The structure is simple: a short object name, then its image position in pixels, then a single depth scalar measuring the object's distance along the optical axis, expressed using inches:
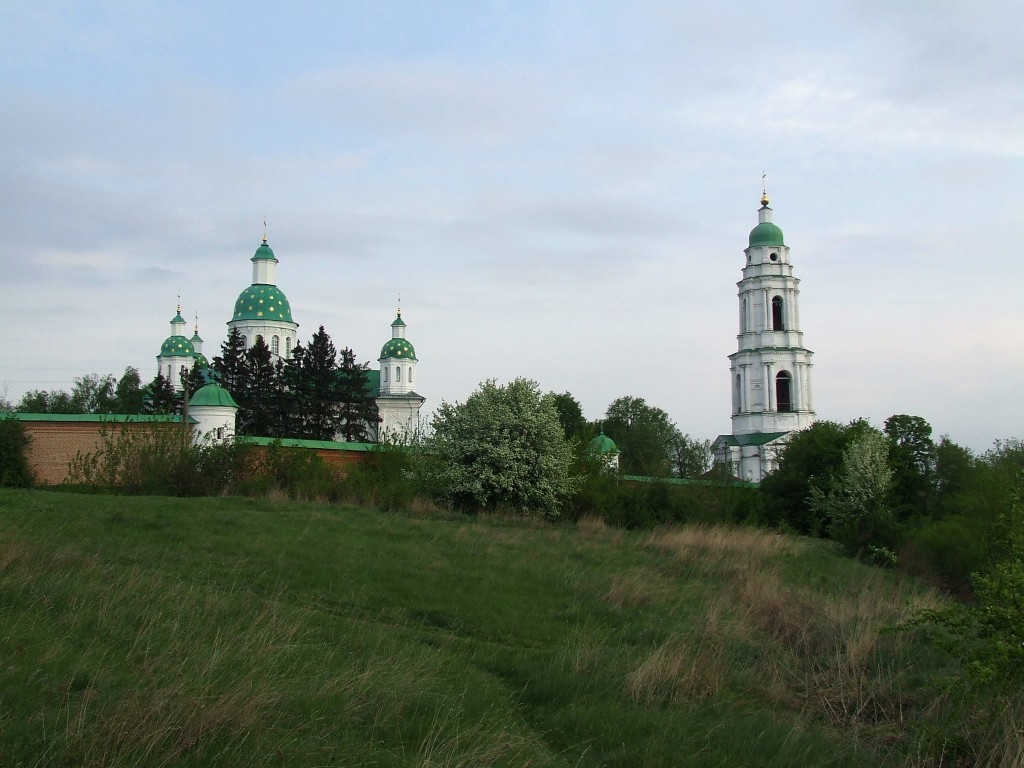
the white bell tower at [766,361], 2578.7
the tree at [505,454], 1095.0
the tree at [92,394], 2979.8
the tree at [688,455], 2918.3
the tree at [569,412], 2370.8
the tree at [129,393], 2679.6
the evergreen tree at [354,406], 2053.4
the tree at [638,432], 2719.0
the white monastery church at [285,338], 2694.4
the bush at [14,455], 1168.2
